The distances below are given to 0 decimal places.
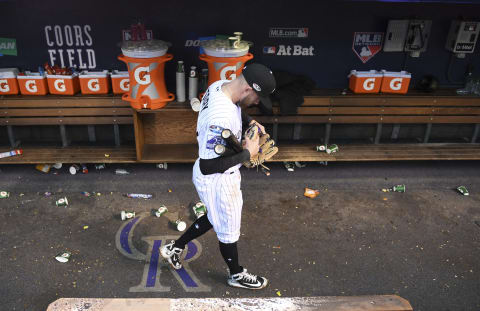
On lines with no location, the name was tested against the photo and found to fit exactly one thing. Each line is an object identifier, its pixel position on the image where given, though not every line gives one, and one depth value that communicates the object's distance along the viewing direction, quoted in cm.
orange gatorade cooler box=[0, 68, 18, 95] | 538
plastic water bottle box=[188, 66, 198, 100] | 526
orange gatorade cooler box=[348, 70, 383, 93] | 572
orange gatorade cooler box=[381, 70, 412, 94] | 573
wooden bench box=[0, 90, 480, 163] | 544
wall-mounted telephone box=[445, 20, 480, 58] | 562
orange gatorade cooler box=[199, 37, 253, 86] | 484
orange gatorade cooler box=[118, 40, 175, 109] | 480
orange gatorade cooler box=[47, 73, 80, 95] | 539
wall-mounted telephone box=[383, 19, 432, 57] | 568
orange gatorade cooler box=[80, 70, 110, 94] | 547
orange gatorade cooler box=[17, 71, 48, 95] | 539
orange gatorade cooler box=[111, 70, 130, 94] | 549
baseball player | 293
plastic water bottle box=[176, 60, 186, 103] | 525
